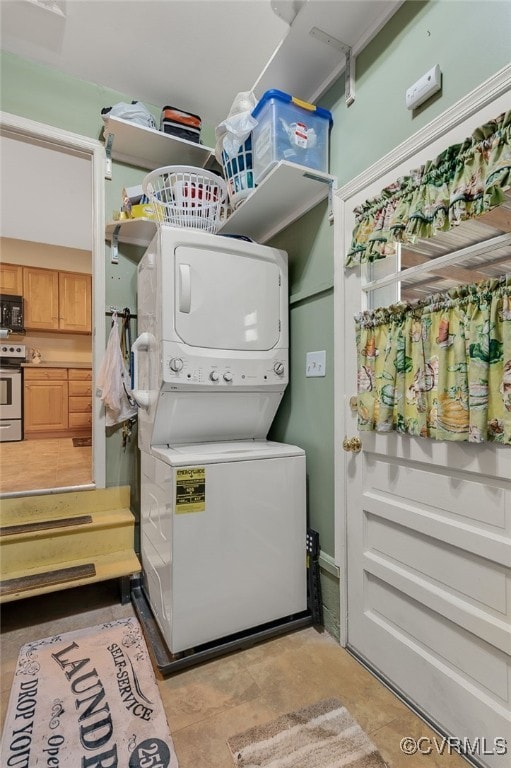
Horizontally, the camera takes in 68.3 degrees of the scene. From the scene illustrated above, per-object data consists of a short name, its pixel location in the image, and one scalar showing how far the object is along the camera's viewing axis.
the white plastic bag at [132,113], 2.06
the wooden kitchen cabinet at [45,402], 4.92
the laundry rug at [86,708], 1.13
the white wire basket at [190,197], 1.90
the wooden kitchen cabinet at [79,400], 5.20
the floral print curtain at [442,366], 1.04
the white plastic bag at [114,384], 2.17
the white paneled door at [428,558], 1.06
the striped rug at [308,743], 1.10
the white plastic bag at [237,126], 1.79
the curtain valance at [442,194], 1.00
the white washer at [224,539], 1.49
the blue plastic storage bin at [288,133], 1.61
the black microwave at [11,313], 4.91
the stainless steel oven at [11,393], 4.70
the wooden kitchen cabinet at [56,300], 5.17
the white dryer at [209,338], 1.66
